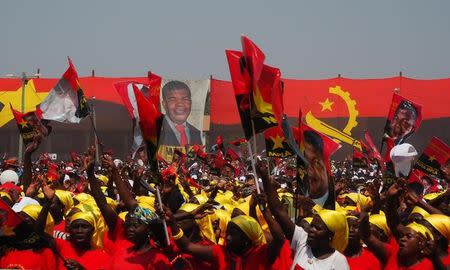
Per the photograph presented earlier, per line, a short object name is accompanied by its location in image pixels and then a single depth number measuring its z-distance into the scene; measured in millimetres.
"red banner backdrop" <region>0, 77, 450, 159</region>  31703
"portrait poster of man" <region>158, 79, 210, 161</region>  31000
